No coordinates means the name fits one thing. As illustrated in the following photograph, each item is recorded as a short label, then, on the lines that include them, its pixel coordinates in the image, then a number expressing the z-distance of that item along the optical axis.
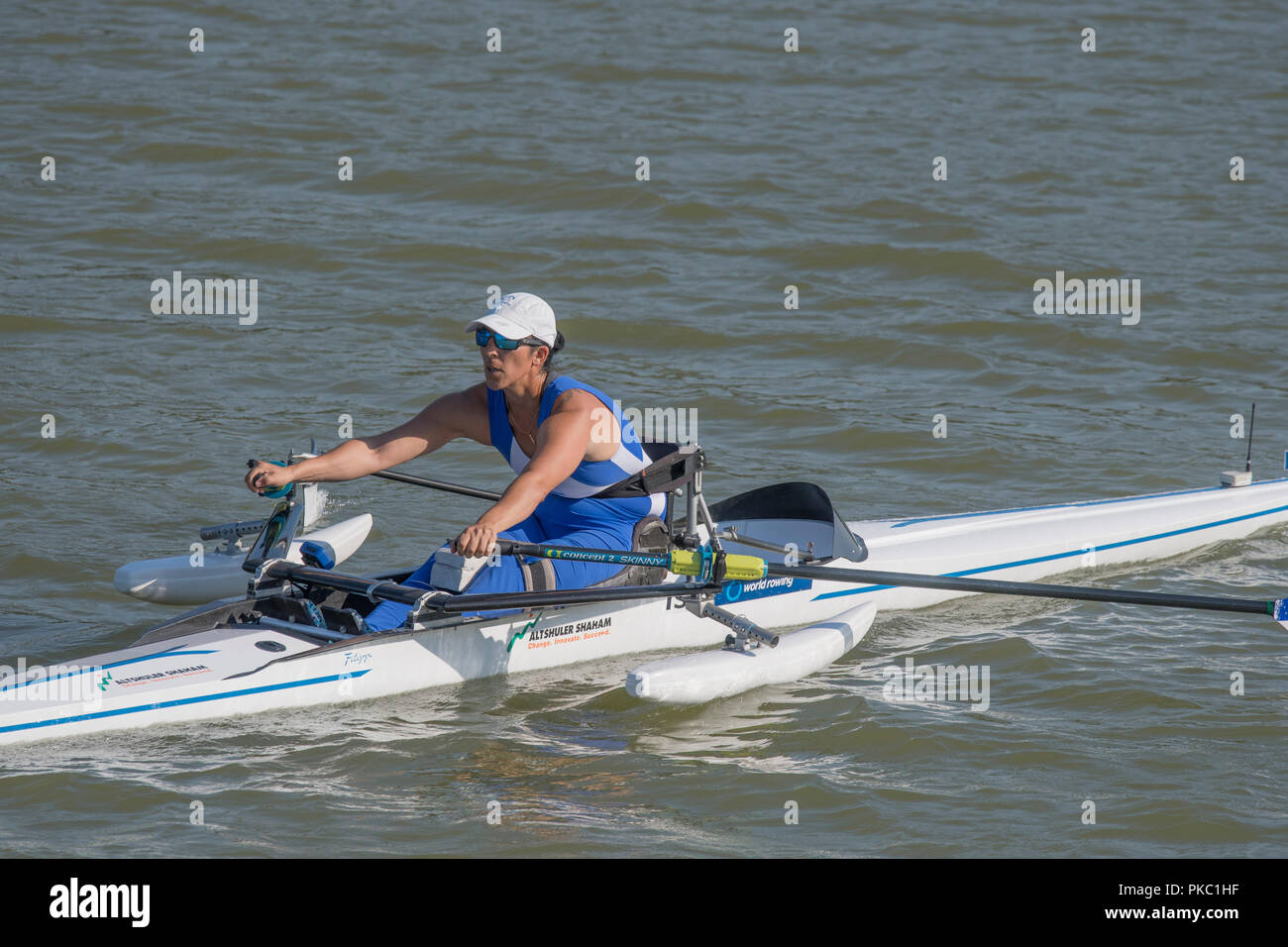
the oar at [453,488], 15.51
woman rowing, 12.44
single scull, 12.02
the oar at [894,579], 12.67
